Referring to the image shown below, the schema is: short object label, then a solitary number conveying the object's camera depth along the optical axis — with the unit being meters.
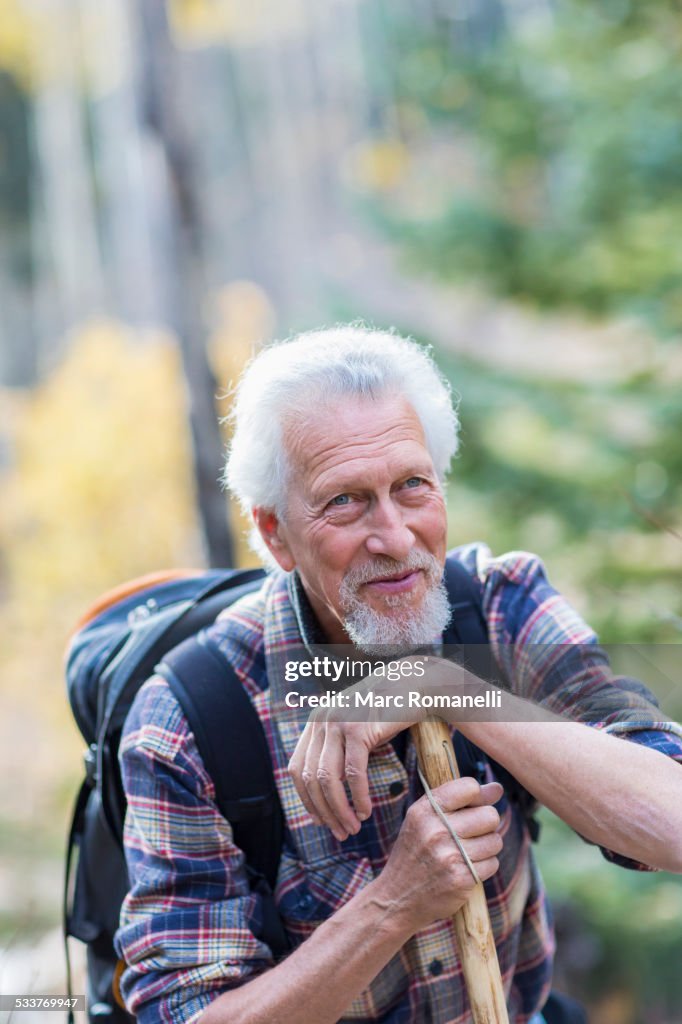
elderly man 1.38
